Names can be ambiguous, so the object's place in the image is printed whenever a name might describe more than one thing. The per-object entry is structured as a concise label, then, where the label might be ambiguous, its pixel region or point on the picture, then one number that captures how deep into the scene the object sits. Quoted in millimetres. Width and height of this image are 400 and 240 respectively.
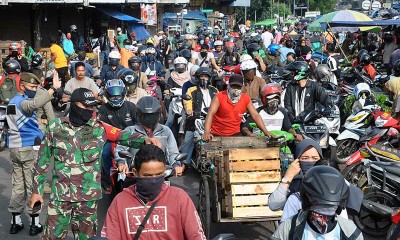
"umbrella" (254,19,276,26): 63575
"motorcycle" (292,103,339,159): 11000
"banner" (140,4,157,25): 40375
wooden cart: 7414
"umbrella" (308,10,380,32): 24547
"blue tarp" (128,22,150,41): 39031
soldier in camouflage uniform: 6176
